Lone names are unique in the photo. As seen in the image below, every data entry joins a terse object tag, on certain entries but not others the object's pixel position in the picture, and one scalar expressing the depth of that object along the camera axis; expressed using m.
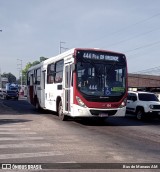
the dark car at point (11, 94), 49.12
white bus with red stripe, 15.20
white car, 20.20
